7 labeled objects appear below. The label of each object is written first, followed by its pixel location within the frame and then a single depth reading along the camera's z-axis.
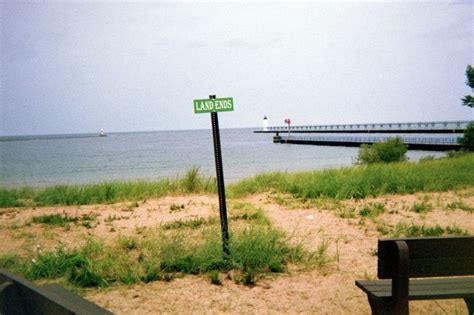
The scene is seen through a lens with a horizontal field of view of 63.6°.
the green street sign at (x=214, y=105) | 4.43
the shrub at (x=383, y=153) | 22.38
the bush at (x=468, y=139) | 24.39
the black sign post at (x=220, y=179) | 4.59
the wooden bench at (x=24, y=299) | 1.52
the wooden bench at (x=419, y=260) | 2.50
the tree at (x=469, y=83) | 23.69
